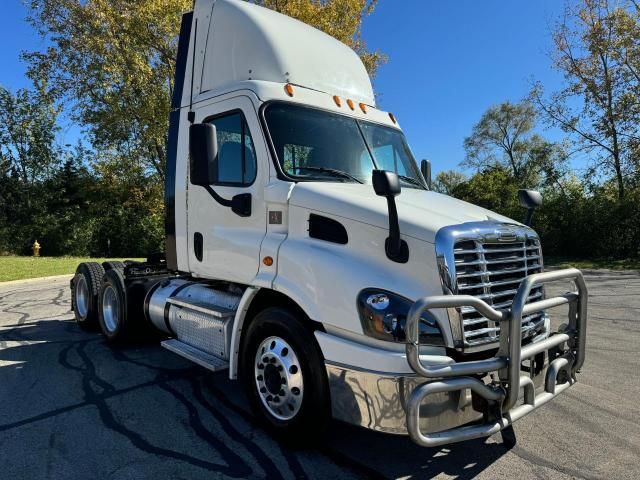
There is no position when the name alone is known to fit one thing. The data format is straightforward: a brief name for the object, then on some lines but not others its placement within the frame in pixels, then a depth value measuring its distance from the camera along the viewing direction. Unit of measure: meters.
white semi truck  2.95
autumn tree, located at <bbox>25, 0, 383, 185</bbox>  19.22
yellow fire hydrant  27.08
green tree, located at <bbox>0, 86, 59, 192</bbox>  33.78
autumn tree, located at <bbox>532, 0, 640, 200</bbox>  22.56
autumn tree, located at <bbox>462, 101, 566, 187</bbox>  46.66
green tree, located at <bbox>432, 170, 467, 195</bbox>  66.21
